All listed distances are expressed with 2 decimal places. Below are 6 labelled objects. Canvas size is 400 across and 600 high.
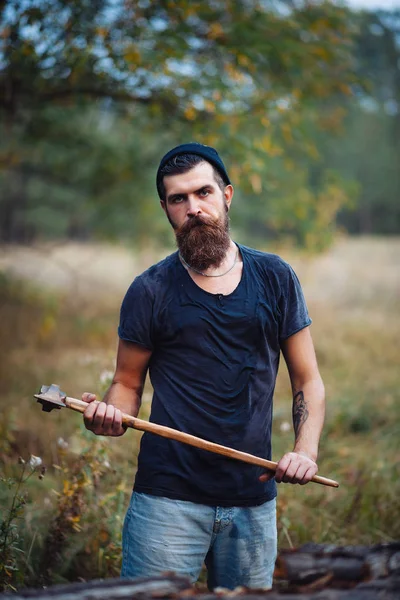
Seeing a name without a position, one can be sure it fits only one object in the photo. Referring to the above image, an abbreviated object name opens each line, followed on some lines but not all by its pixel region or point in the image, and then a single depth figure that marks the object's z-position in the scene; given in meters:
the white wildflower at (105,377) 4.01
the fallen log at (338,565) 1.88
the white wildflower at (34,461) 2.81
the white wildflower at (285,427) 4.27
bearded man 2.49
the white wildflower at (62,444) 3.44
